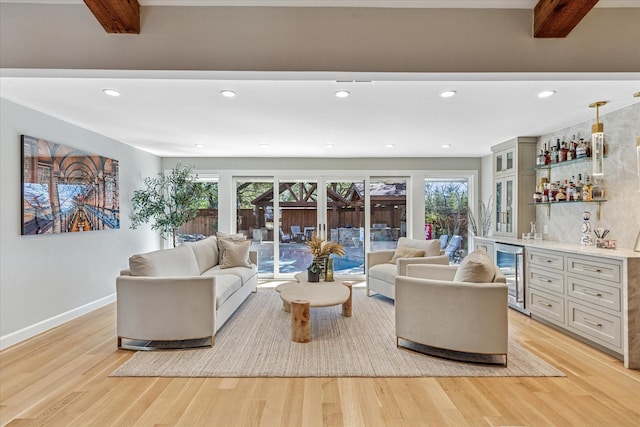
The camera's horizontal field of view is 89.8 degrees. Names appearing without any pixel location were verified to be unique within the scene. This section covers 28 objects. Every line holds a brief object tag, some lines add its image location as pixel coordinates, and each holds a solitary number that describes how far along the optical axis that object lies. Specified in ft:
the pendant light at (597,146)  10.70
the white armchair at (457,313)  8.54
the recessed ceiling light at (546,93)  9.43
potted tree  16.78
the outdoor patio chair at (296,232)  20.13
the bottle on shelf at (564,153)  12.82
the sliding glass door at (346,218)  20.15
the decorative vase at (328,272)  13.43
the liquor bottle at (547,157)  13.78
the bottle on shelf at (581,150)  11.92
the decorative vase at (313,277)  13.03
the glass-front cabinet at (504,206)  15.76
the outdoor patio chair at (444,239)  20.45
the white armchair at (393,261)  13.88
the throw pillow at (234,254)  15.08
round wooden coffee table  10.06
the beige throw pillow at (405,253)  14.80
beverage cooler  12.87
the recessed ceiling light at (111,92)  9.30
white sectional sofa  9.48
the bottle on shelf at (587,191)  11.55
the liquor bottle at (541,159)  13.94
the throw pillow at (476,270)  8.87
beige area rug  8.29
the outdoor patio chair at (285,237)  20.20
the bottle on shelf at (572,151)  12.48
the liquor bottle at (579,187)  12.26
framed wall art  10.80
